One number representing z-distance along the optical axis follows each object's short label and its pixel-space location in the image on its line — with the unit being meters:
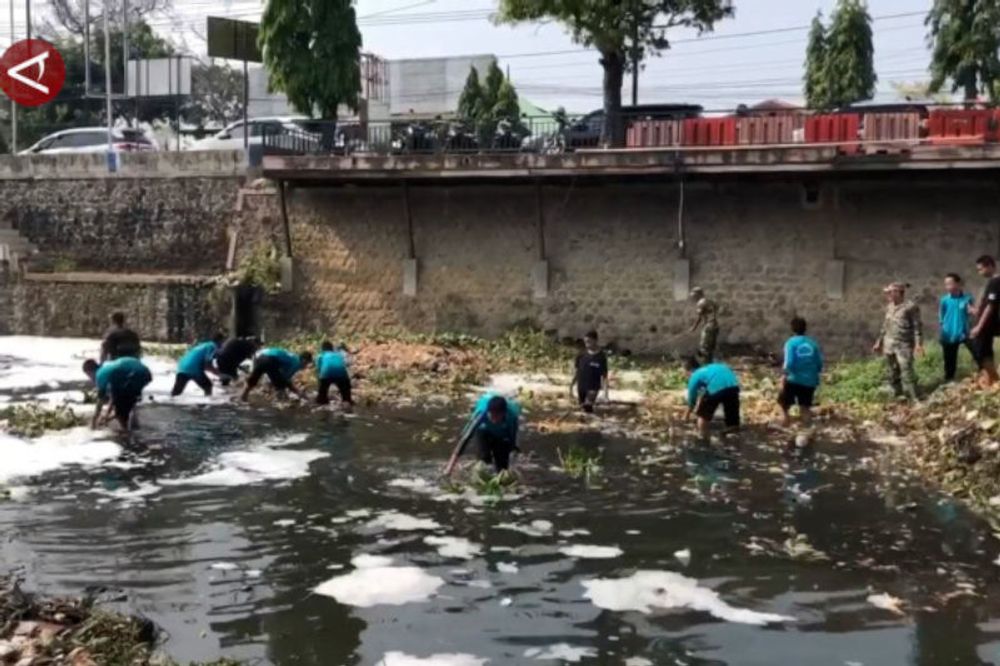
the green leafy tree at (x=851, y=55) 36.03
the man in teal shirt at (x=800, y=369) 14.33
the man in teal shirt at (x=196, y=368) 16.89
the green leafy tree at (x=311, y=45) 25.98
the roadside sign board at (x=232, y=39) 27.34
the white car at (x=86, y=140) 30.77
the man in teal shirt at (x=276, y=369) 16.77
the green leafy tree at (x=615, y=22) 21.59
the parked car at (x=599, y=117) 20.61
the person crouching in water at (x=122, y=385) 13.91
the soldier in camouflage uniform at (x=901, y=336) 15.12
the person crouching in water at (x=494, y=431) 11.05
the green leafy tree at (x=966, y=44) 28.61
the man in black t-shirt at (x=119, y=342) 15.66
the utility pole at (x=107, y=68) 28.17
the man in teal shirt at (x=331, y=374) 16.25
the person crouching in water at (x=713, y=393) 14.02
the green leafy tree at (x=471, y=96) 36.12
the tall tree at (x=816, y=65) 37.28
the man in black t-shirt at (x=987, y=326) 13.87
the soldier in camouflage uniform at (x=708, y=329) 18.17
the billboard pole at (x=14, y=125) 31.24
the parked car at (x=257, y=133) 23.27
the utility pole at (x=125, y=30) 34.96
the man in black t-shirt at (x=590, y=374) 15.90
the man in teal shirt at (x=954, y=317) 14.98
